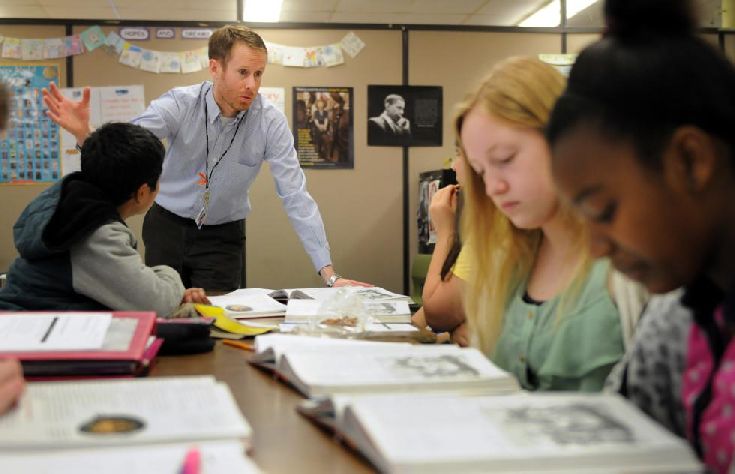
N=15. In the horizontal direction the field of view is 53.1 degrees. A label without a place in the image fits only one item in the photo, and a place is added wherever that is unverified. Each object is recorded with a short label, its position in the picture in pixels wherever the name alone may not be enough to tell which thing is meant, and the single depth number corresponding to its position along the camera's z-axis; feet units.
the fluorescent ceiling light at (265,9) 15.29
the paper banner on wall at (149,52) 10.59
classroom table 2.15
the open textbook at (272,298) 5.35
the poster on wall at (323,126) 11.16
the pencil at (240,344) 4.15
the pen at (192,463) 1.81
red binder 3.18
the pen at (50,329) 3.41
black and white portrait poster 11.30
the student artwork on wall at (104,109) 10.75
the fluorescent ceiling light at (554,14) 11.98
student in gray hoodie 4.76
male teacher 8.29
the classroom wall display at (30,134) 10.61
